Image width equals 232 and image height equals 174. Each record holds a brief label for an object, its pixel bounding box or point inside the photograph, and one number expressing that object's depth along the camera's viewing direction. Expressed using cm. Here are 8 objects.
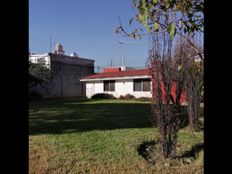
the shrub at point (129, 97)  2419
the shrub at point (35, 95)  2445
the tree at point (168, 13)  202
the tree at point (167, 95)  557
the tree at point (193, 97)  868
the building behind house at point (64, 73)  2742
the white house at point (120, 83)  2366
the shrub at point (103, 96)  2606
